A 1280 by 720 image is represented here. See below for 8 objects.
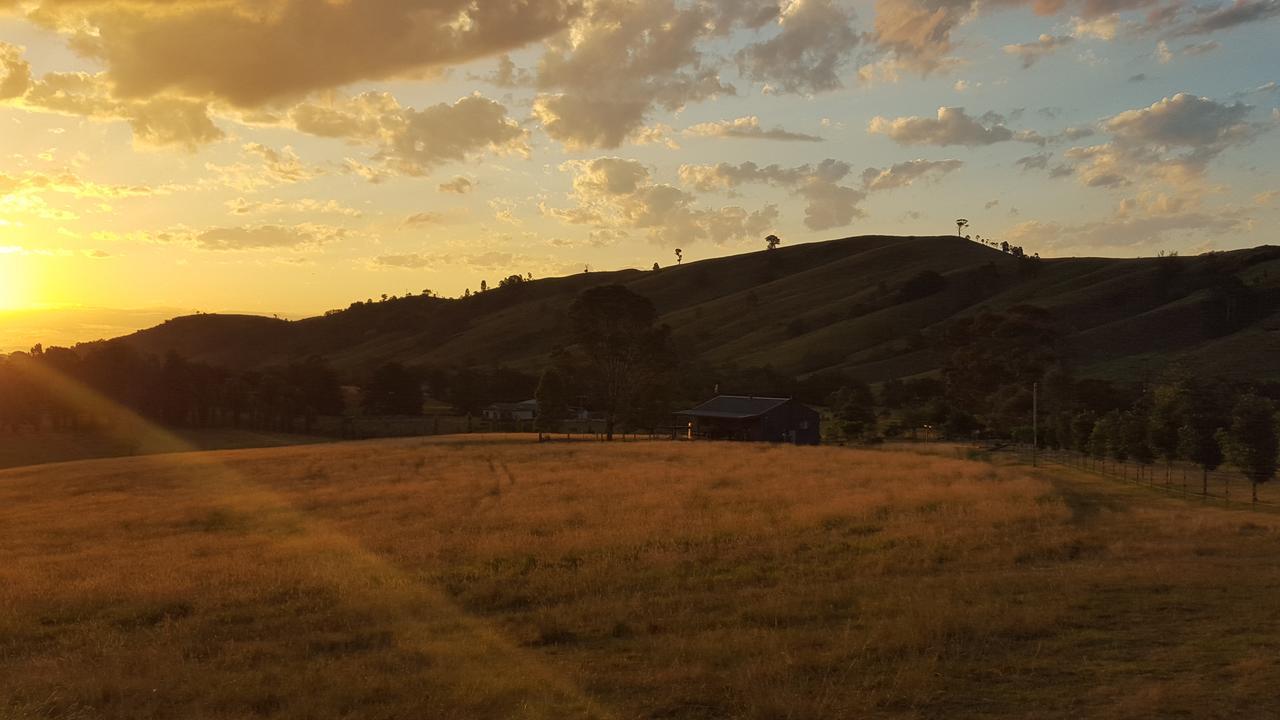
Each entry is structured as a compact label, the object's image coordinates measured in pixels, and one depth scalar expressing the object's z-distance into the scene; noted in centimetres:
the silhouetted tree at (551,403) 9031
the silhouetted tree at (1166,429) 4848
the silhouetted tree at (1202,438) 4356
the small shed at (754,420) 8888
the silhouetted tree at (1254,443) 3984
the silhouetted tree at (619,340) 9519
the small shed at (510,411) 13342
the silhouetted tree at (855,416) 8988
